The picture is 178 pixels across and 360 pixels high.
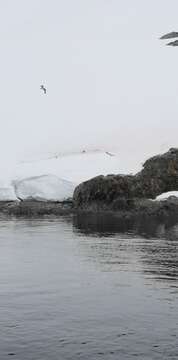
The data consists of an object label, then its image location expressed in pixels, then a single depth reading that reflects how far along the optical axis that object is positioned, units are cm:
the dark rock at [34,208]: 4659
